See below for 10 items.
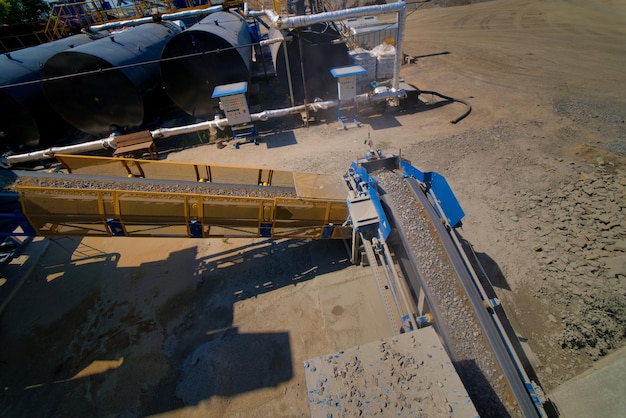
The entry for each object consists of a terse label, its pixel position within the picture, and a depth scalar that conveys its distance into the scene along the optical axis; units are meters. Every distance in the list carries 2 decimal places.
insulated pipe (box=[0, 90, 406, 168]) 11.02
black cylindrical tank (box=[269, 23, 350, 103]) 12.24
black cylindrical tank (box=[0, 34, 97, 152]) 10.71
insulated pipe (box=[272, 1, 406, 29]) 9.69
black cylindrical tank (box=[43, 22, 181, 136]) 10.52
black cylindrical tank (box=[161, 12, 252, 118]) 10.98
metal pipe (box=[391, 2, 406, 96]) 10.27
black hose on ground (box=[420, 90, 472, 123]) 11.18
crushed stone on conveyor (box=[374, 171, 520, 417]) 3.40
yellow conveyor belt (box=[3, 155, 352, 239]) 5.30
